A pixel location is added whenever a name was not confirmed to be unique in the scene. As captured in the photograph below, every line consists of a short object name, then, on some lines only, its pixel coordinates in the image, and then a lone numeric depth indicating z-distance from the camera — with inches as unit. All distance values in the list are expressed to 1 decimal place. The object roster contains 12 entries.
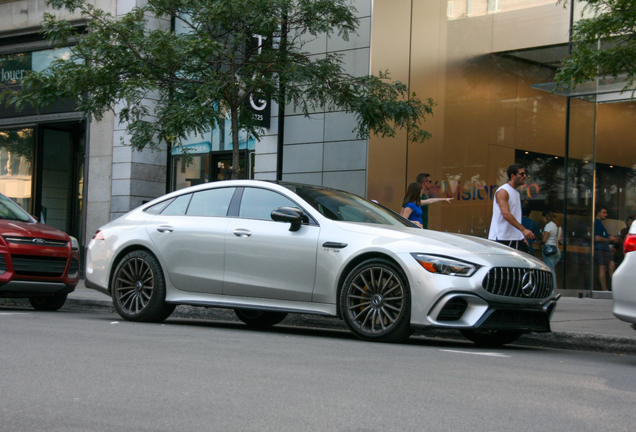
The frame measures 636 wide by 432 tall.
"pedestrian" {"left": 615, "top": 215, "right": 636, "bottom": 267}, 546.7
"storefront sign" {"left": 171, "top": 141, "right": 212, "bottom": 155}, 723.4
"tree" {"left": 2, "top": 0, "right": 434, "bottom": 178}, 460.1
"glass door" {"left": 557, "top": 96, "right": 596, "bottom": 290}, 558.9
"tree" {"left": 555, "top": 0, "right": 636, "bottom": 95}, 353.4
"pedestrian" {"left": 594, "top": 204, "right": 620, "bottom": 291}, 551.2
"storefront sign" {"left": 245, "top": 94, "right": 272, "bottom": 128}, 643.5
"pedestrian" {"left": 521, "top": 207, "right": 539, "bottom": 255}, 558.9
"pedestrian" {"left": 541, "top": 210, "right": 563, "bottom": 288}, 556.4
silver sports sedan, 261.0
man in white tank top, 374.3
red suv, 389.4
